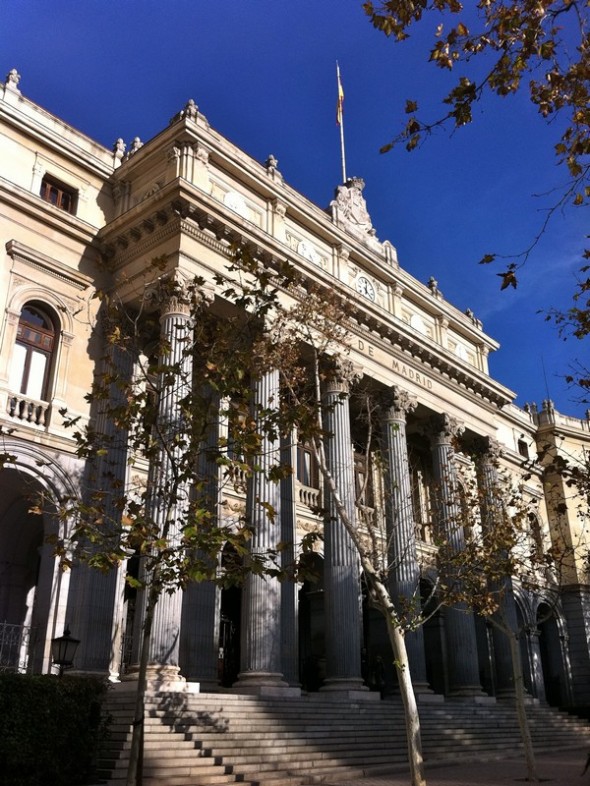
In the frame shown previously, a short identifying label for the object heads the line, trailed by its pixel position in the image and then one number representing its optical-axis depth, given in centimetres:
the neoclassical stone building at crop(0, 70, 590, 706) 1853
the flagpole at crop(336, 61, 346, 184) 3091
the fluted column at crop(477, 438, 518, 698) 2819
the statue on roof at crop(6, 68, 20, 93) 2109
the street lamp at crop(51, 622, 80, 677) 1327
